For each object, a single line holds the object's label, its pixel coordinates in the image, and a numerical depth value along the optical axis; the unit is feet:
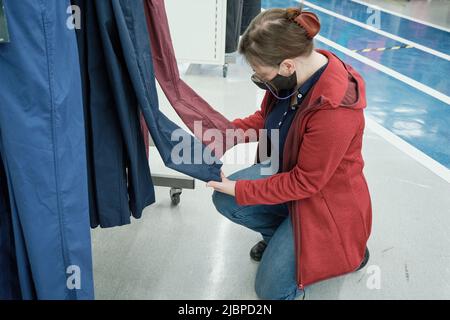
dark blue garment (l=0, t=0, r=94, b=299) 2.41
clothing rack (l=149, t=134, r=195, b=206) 6.03
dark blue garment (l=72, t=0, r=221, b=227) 3.17
